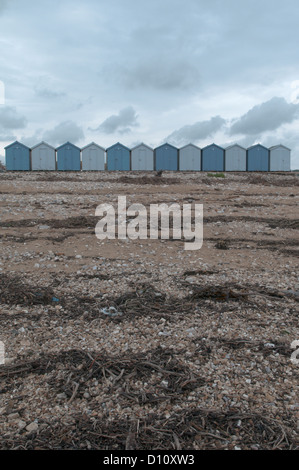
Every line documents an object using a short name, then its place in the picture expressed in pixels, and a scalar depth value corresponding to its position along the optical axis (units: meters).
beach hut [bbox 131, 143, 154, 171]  29.33
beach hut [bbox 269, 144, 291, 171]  30.81
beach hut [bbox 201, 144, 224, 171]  29.98
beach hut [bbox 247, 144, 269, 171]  30.58
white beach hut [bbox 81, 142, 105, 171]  28.86
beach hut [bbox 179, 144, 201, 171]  29.78
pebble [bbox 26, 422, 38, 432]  3.17
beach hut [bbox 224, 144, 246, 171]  30.06
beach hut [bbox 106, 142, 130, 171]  29.06
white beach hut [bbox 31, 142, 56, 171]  28.55
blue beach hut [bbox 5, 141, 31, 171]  28.44
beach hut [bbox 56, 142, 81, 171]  28.78
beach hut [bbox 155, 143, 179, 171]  29.66
